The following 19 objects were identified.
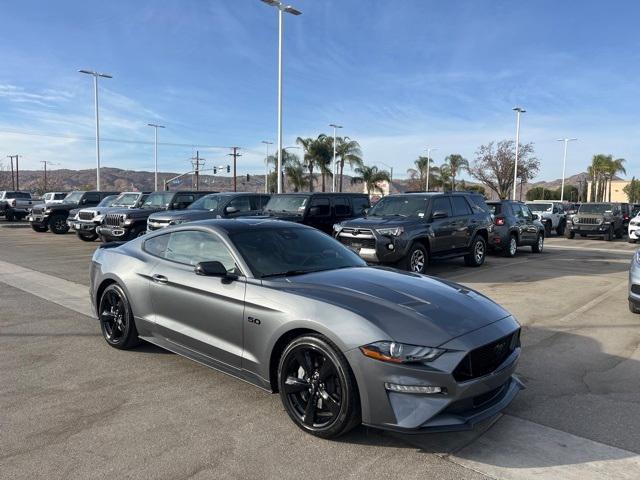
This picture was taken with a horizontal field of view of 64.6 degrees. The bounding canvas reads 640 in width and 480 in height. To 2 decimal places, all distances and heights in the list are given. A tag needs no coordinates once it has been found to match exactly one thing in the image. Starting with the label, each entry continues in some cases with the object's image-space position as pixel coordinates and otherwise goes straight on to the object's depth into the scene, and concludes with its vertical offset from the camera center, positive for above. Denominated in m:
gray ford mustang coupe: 3.21 -0.98
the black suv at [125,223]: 15.54 -1.12
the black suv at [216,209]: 13.92 -0.57
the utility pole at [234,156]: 69.25 +4.79
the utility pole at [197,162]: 79.66 +4.27
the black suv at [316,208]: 13.41 -0.44
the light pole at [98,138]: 39.34 +3.88
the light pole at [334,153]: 48.81 +3.88
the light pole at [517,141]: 44.44 +4.87
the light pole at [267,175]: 59.59 +1.91
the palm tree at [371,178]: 57.38 +1.77
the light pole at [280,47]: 23.02 +6.96
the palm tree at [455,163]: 60.88 +3.87
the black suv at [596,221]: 22.45 -0.98
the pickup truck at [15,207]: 31.23 -1.40
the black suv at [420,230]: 10.24 -0.77
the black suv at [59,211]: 21.84 -1.13
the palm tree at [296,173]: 55.62 +2.01
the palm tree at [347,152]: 52.88 +4.29
